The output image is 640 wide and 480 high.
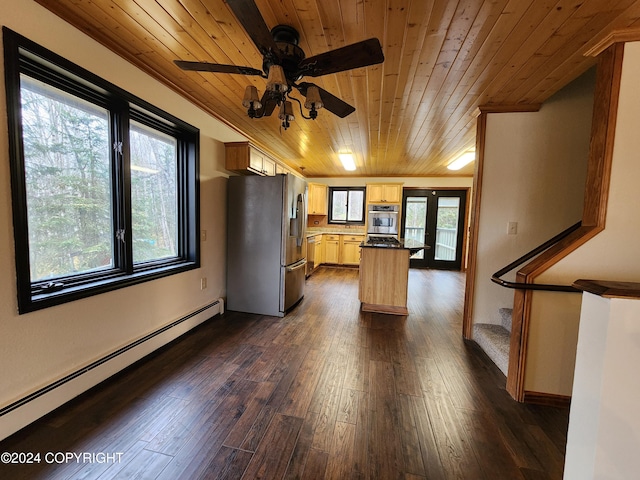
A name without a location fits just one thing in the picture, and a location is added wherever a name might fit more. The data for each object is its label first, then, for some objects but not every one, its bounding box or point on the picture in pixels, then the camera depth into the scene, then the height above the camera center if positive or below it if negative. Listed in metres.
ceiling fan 1.24 +0.85
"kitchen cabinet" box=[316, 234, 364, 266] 6.62 -0.79
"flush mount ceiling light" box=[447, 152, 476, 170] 4.44 +1.13
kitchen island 3.47 -0.76
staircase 2.24 -1.08
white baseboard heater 1.43 -1.14
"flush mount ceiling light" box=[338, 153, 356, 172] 4.77 +1.14
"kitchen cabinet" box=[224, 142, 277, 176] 3.25 +0.73
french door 6.62 -0.06
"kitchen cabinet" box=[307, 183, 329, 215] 6.70 +0.48
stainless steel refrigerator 3.23 -0.34
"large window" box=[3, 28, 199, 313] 1.47 +0.22
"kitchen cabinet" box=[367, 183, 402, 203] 6.44 +0.67
